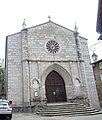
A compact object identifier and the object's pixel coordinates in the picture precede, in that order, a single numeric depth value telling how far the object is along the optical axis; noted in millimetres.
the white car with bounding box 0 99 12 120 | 6301
